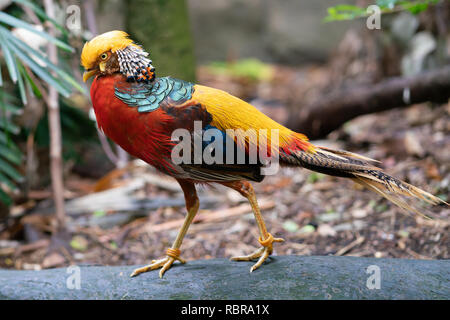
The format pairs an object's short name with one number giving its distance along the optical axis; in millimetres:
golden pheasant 2314
